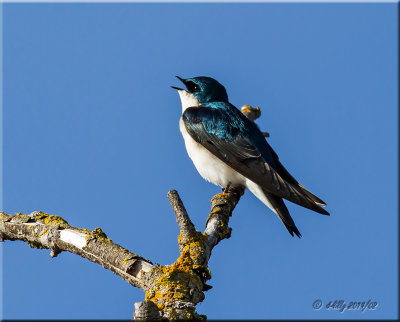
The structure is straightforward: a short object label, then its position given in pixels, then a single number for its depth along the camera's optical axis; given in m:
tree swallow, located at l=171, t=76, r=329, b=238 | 11.40
